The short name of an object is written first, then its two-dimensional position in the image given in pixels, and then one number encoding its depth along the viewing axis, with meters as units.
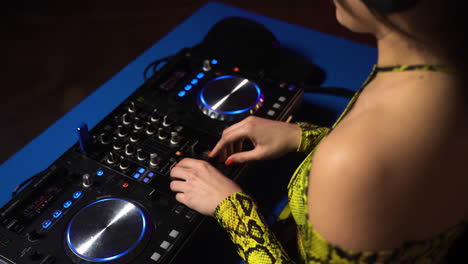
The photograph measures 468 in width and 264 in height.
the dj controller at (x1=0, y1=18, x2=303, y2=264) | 0.75
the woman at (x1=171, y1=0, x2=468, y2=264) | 0.55
